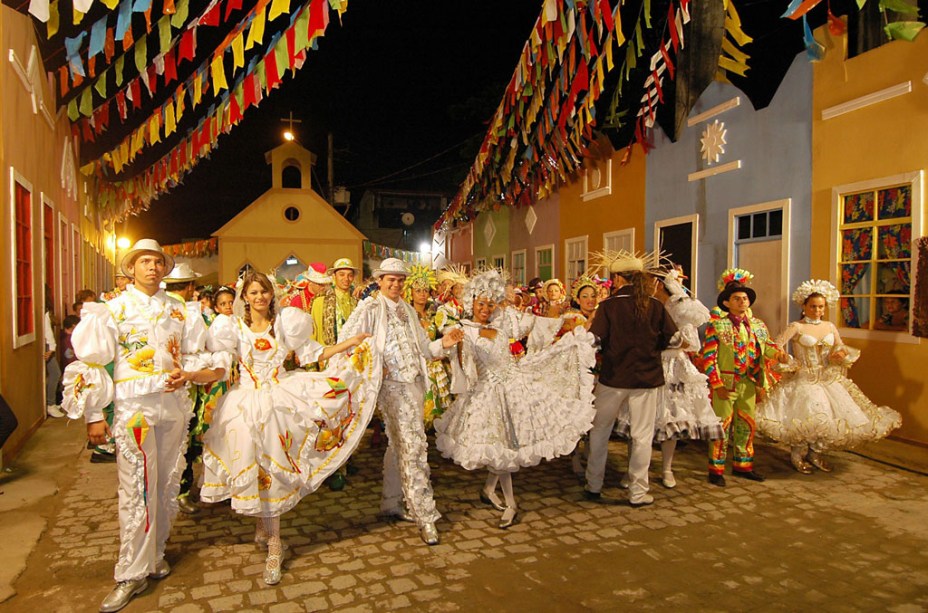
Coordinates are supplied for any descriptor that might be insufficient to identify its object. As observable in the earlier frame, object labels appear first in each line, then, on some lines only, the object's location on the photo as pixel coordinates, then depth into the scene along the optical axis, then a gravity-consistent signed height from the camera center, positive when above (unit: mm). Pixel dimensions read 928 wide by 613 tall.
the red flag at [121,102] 8000 +2500
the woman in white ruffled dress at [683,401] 5469 -979
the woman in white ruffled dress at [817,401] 5684 -1031
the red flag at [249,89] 7246 +2415
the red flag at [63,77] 7492 +2656
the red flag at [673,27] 6773 +2954
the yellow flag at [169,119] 7836 +2215
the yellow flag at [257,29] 5504 +2383
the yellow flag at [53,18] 5434 +2441
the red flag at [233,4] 5326 +2510
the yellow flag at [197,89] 7398 +2463
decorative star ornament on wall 9469 +2387
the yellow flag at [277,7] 5312 +2475
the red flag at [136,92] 7695 +2525
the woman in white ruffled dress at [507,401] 4500 -829
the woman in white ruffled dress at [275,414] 3811 -794
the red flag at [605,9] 6000 +2778
